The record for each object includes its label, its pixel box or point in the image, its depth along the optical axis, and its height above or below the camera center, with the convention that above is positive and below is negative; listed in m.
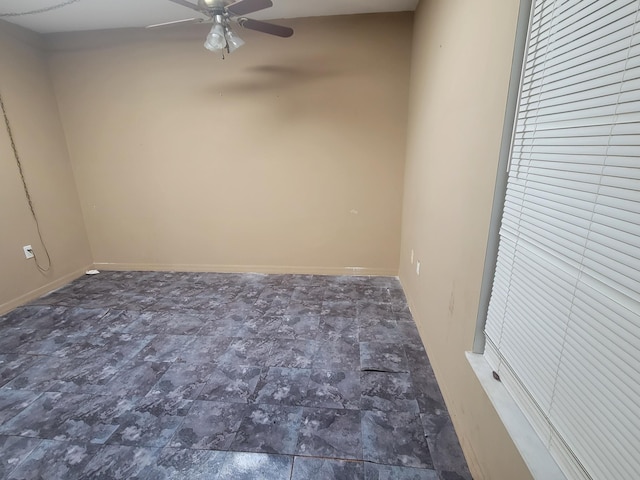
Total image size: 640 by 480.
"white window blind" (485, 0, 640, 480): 0.61 -0.21
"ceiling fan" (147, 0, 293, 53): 1.75 +0.90
